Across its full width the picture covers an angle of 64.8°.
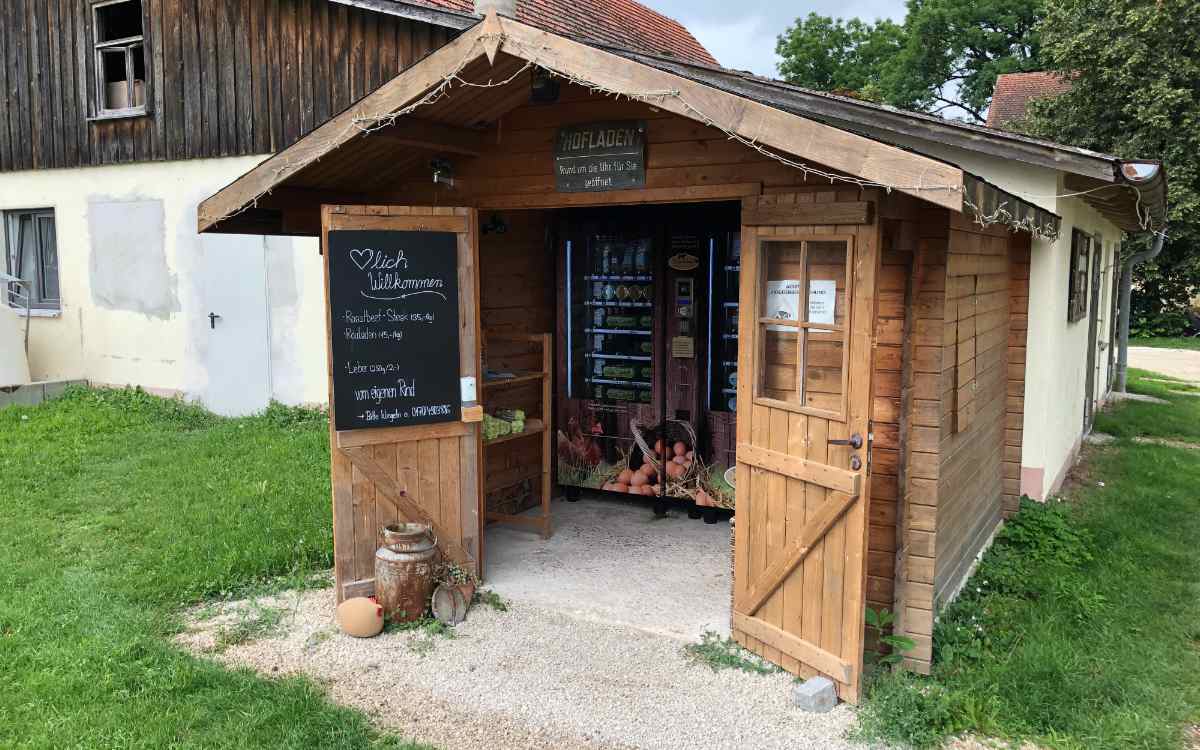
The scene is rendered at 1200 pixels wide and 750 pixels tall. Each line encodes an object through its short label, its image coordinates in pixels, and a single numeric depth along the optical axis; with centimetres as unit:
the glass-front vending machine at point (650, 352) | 685
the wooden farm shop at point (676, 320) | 421
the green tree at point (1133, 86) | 1725
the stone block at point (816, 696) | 418
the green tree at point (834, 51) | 3781
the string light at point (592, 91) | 380
